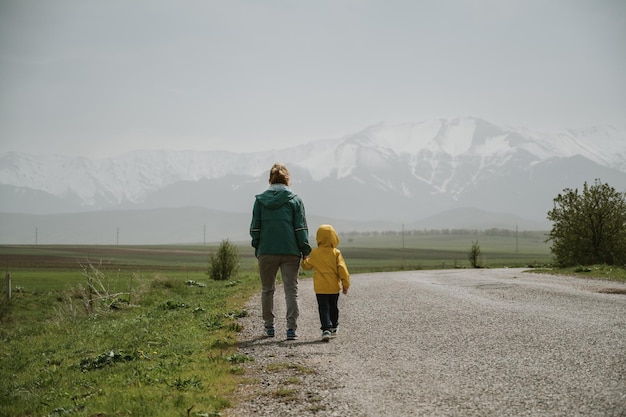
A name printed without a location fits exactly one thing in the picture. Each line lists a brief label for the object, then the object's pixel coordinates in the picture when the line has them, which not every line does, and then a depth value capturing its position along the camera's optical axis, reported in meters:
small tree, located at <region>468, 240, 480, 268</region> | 54.59
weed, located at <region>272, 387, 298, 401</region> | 6.99
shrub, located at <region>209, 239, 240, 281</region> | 38.22
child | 11.47
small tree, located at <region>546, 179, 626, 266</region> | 31.06
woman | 11.19
